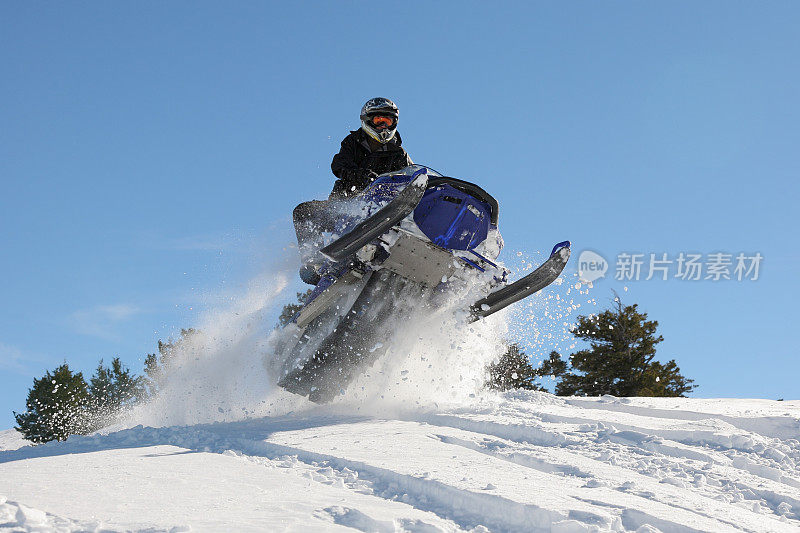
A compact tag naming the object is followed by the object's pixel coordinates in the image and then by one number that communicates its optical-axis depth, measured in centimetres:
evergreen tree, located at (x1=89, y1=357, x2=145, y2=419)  2665
